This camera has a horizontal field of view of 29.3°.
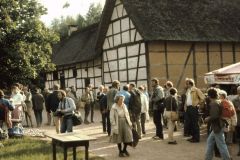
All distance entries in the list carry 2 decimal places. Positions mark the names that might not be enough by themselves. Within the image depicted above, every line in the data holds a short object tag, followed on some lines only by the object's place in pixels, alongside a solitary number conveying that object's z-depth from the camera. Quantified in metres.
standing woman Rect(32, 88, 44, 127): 20.28
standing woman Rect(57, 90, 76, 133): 13.62
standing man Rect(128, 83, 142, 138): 14.41
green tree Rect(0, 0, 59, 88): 24.98
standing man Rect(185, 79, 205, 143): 13.89
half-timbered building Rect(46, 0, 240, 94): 25.33
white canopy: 15.58
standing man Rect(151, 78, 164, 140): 14.63
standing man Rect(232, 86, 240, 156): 12.45
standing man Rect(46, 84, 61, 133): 16.62
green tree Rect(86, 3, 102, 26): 70.56
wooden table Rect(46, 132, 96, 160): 9.56
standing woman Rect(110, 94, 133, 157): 11.80
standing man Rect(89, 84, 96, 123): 21.08
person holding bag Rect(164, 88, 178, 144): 13.66
